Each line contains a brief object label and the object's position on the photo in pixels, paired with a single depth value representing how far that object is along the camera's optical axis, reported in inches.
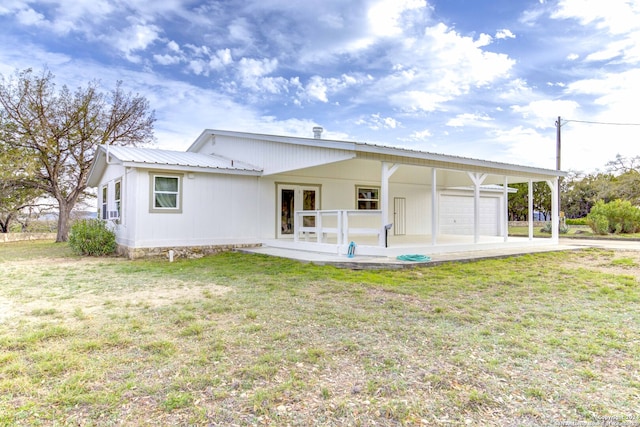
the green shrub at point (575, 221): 1036.3
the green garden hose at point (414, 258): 324.8
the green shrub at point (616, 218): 674.2
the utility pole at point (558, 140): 804.3
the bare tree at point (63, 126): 621.3
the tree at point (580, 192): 1175.8
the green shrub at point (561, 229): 729.0
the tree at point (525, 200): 1232.8
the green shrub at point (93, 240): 419.5
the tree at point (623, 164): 1175.1
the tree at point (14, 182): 610.2
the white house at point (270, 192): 362.9
